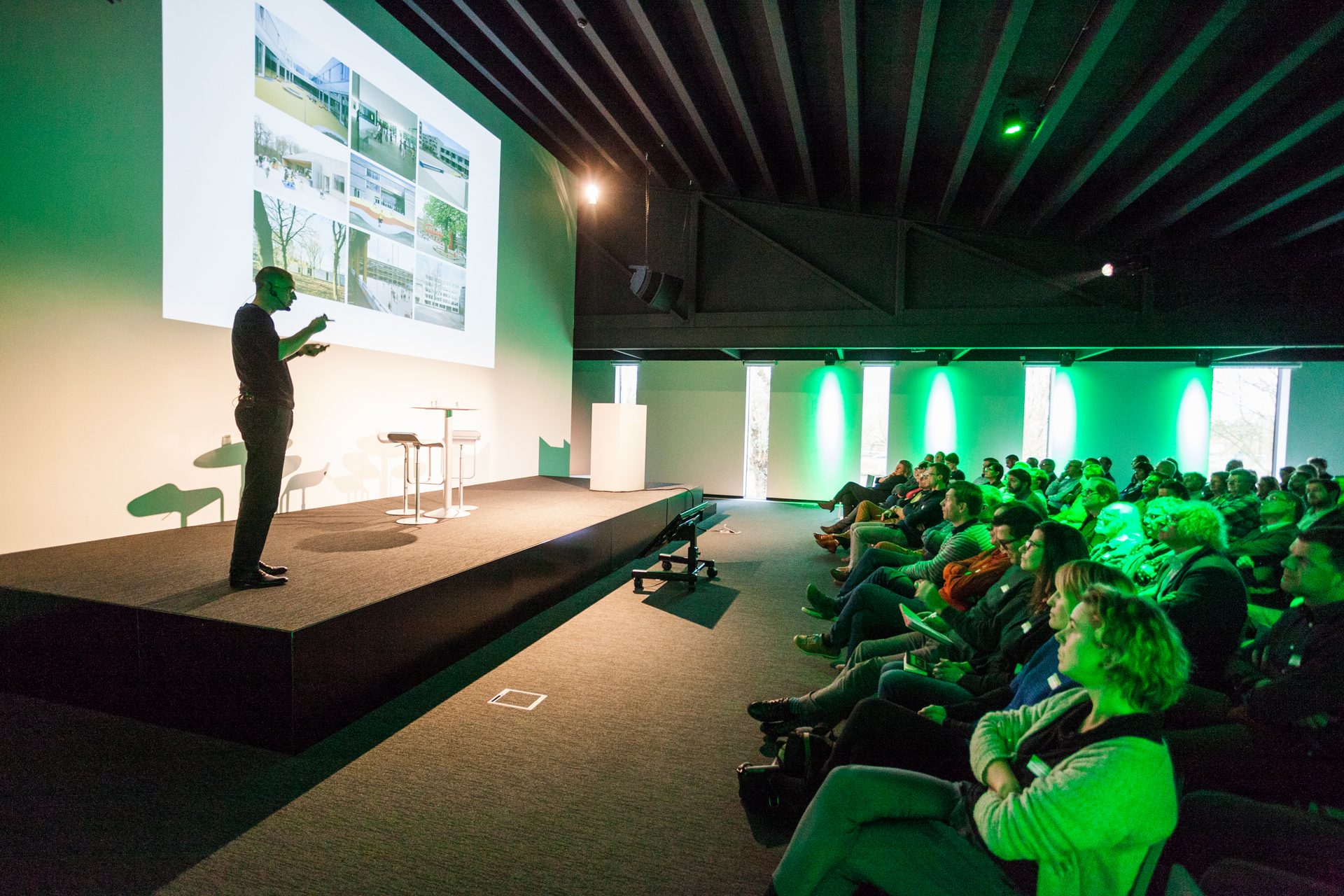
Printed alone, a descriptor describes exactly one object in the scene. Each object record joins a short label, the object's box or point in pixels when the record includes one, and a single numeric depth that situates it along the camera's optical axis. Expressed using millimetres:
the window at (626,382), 11219
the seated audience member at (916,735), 1630
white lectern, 6715
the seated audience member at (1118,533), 3361
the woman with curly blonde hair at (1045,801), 1074
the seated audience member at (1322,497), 3680
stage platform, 2213
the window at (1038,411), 9547
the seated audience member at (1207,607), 1981
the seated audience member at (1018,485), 3918
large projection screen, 3781
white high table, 4508
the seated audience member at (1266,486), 4934
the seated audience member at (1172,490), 3787
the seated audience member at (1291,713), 1584
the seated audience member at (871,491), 7027
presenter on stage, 2551
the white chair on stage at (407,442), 4301
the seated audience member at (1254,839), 1222
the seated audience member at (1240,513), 4148
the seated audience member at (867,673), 2222
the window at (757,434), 10664
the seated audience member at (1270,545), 3385
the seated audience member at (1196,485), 5301
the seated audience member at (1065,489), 5875
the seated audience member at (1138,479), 6422
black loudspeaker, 7719
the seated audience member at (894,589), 2885
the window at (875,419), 10078
